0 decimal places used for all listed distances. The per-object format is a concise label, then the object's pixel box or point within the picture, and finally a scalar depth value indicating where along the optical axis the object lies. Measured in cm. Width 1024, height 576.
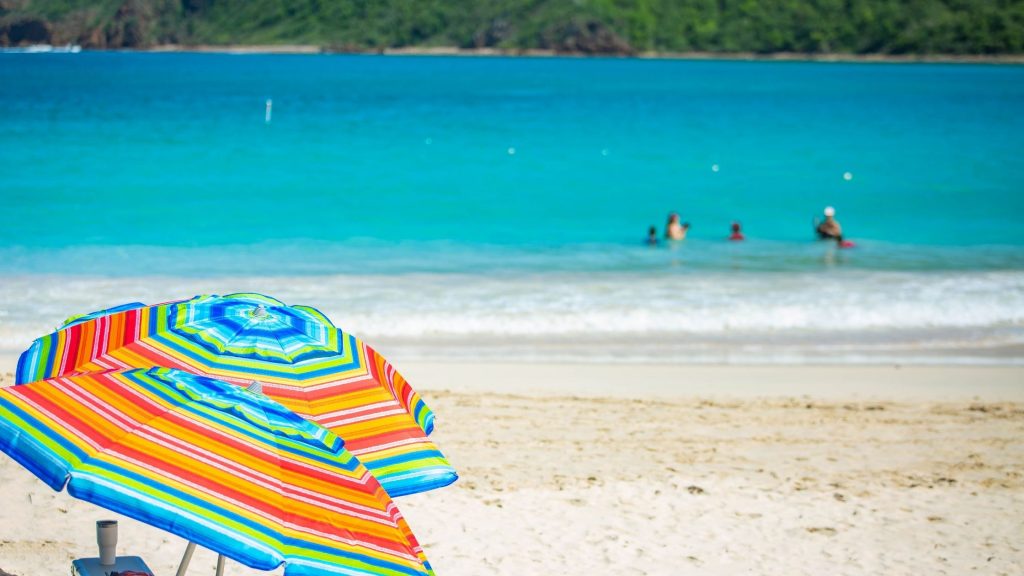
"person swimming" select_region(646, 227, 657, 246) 1933
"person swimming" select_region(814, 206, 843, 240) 1994
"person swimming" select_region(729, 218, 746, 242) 2048
